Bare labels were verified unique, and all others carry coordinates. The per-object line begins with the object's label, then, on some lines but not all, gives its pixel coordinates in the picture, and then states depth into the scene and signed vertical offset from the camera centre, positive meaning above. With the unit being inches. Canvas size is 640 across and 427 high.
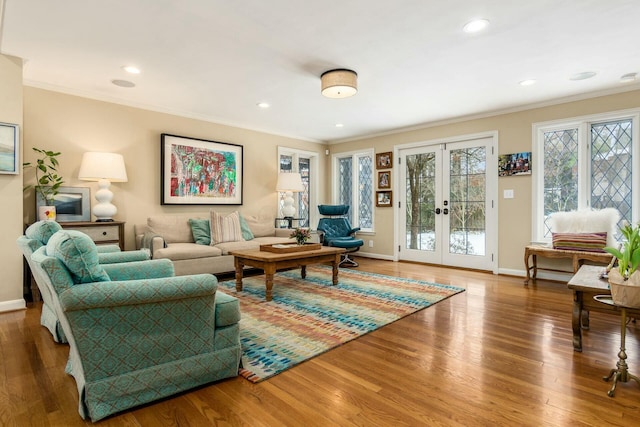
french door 199.8 +6.8
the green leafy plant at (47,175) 141.9 +17.4
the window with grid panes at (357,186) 259.3 +23.1
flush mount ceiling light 131.7 +52.8
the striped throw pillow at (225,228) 184.4 -7.9
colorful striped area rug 88.3 -35.3
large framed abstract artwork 187.5 +25.8
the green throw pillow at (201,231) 182.9 -9.1
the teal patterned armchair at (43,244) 76.2 -12.7
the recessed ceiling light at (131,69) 132.2 +58.3
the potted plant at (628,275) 65.9 -12.5
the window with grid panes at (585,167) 157.2 +23.9
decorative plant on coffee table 162.4 -10.4
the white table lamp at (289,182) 224.5 +21.8
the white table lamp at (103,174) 149.3 +18.2
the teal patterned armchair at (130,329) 58.8 -22.2
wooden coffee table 135.3 -19.8
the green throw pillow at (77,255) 58.6 -7.2
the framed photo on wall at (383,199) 242.8 +11.5
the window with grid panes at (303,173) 255.4 +33.4
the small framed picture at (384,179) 243.6 +25.9
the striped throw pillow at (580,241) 150.6 -12.4
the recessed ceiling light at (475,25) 99.2 +57.3
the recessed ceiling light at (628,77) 141.1 +58.9
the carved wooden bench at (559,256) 148.2 -19.1
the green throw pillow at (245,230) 201.0 -9.4
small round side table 68.4 -33.4
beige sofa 157.6 -16.0
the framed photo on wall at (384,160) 242.4 +39.8
